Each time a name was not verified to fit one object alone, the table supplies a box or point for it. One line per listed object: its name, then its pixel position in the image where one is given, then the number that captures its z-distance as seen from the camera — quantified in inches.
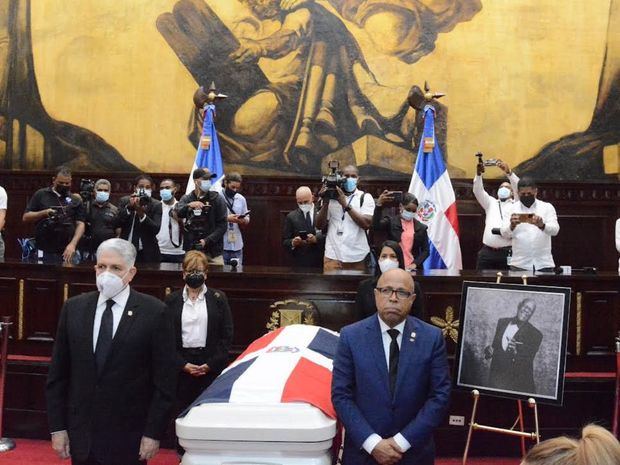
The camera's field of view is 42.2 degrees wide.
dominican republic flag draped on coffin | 157.6
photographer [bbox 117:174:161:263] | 346.6
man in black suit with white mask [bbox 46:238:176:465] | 153.5
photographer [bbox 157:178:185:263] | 368.2
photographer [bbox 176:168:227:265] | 313.1
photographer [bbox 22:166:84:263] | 324.8
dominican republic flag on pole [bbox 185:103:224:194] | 421.1
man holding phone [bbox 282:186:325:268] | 331.3
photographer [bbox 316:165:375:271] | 328.2
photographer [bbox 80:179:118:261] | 354.0
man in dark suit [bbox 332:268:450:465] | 155.5
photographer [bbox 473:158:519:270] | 341.4
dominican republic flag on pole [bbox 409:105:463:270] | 392.2
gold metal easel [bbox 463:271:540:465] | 198.0
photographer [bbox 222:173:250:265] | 369.1
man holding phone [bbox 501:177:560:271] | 310.3
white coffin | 142.6
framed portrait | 199.8
